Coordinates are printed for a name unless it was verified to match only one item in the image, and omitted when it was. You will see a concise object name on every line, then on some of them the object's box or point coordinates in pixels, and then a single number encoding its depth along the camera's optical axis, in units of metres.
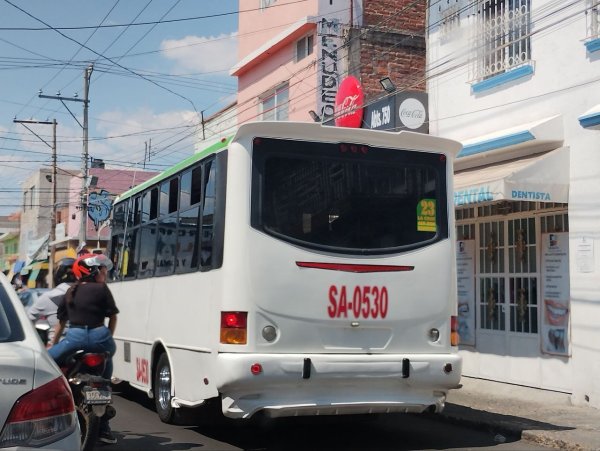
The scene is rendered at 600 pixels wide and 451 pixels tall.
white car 3.92
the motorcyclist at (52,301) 8.84
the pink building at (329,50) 18.20
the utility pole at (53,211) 37.25
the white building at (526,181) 10.69
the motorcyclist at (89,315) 7.27
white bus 7.39
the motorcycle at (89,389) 6.89
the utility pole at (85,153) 30.14
